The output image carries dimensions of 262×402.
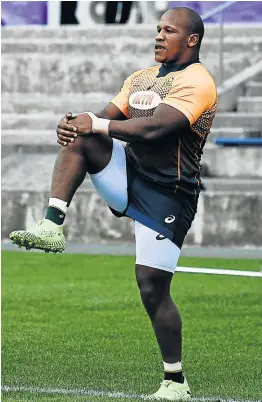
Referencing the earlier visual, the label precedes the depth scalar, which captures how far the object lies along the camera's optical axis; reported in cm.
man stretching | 1435
